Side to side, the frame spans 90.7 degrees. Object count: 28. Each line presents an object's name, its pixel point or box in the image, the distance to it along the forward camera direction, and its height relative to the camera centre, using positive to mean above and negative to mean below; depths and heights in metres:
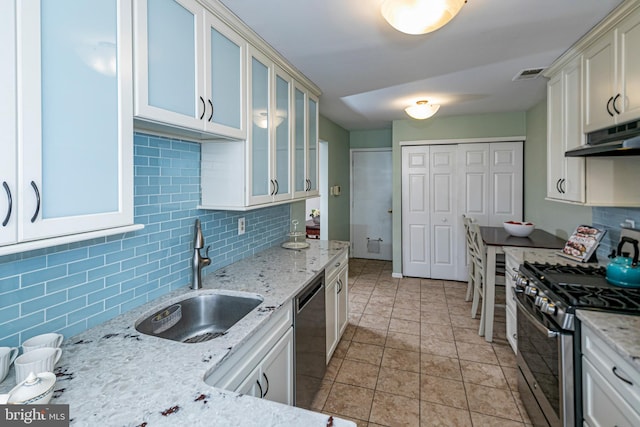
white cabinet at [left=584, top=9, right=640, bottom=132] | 1.67 +0.76
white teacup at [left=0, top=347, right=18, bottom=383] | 0.91 -0.44
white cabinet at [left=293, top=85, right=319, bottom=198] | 2.60 +0.57
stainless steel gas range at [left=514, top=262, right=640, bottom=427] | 1.45 -0.60
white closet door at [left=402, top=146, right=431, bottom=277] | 4.69 -0.07
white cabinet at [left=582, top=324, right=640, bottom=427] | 1.11 -0.69
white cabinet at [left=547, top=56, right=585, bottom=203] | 2.19 +0.56
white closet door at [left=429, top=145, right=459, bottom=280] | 4.59 -0.04
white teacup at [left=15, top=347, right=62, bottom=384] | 0.86 -0.44
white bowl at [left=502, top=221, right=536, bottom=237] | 3.15 -0.21
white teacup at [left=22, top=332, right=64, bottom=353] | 0.98 -0.43
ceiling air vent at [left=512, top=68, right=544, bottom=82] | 2.65 +1.16
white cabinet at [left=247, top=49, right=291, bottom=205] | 1.94 +0.51
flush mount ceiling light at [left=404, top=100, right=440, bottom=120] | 3.41 +1.06
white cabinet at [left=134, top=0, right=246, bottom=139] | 1.18 +0.62
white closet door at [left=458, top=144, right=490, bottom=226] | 4.45 +0.39
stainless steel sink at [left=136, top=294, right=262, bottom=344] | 1.55 -0.55
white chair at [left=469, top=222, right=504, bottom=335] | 2.97 -0.58
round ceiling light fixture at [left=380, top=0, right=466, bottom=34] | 1.40 +0.89
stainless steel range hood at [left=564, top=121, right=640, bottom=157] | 1.45 +0.38
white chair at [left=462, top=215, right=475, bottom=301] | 3.54 -0.71
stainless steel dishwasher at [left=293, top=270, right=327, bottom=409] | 1.77 -0.82
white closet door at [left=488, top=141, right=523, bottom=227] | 4.33 +0.35
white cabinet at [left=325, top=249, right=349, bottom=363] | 2.38 -0.75
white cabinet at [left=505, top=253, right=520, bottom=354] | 2.49 -0.74
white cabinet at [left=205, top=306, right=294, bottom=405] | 1.15 -0.66
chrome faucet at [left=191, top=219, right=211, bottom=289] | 1.70 -0.30
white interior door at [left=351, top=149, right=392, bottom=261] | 5.75 +0.08
